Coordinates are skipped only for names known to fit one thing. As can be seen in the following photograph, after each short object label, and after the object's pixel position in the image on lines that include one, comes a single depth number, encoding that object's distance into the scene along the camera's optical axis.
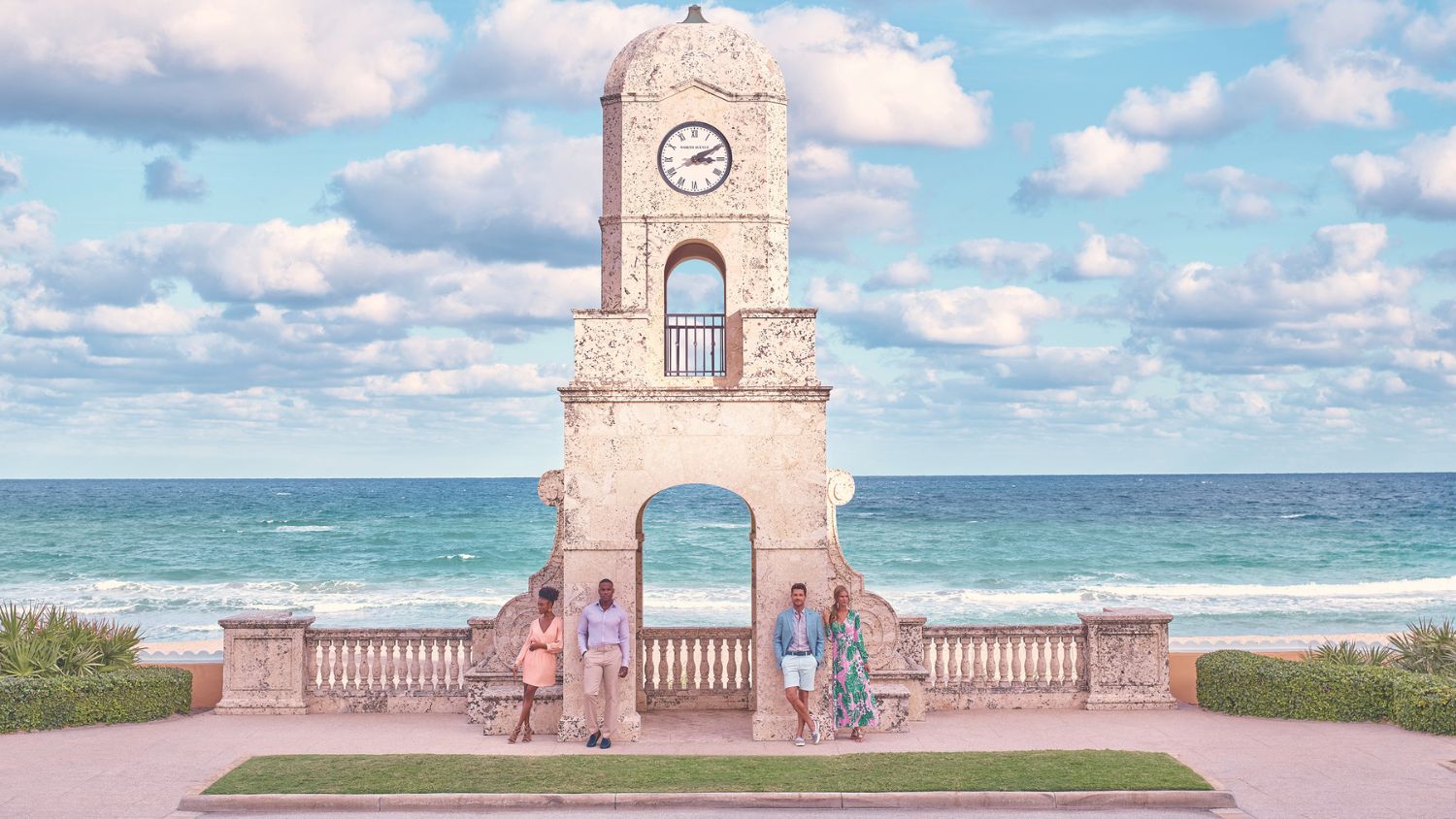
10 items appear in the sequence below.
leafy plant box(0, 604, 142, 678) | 15.34
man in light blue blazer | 13.97
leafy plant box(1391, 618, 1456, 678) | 15.75
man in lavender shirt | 13.91
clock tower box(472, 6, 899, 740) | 14.32
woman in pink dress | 14.24
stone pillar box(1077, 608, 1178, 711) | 16.02
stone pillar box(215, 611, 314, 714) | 15.73
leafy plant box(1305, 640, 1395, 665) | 16.12
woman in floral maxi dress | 14.31
